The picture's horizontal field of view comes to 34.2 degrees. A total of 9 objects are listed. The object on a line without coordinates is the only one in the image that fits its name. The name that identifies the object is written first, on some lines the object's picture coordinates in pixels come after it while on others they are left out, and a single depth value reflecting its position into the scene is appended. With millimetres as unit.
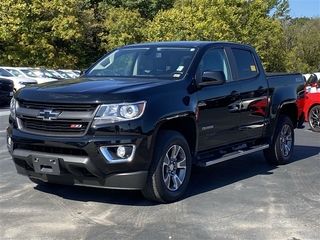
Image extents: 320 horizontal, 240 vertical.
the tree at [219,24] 40656
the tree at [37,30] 36906
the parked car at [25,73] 24169
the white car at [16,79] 20989
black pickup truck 5262
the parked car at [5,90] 19023
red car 13531
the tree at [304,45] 53875
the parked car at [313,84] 13906
